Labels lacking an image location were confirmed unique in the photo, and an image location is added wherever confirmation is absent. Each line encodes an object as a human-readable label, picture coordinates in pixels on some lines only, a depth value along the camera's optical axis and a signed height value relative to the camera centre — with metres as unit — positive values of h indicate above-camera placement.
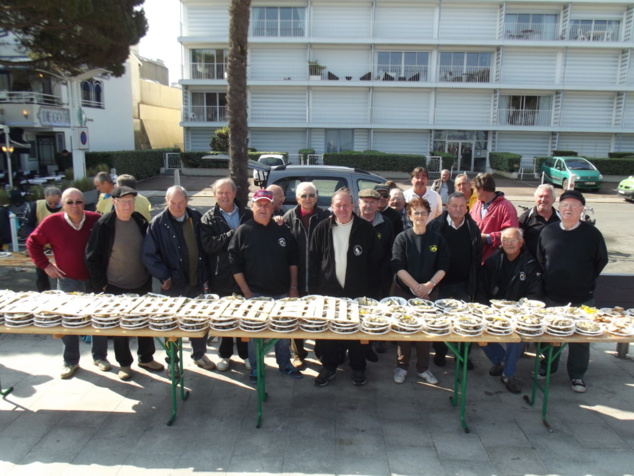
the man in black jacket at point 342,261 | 4.86 -1.00
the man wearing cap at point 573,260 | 4.78 -0.93
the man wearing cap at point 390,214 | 5.90 -0.61
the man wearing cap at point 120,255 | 4.84 -0.95
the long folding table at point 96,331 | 3.98 -1.40
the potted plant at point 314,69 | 31.23 +5.85
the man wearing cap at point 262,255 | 4.86 -0.94
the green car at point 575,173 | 23.25 -0.34
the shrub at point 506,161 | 28.70 +0.21
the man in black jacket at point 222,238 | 5.09 -0.80
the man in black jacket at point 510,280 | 4.93 -1.18
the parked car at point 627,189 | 20.59 -0.94
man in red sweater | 4.98 -0.90
